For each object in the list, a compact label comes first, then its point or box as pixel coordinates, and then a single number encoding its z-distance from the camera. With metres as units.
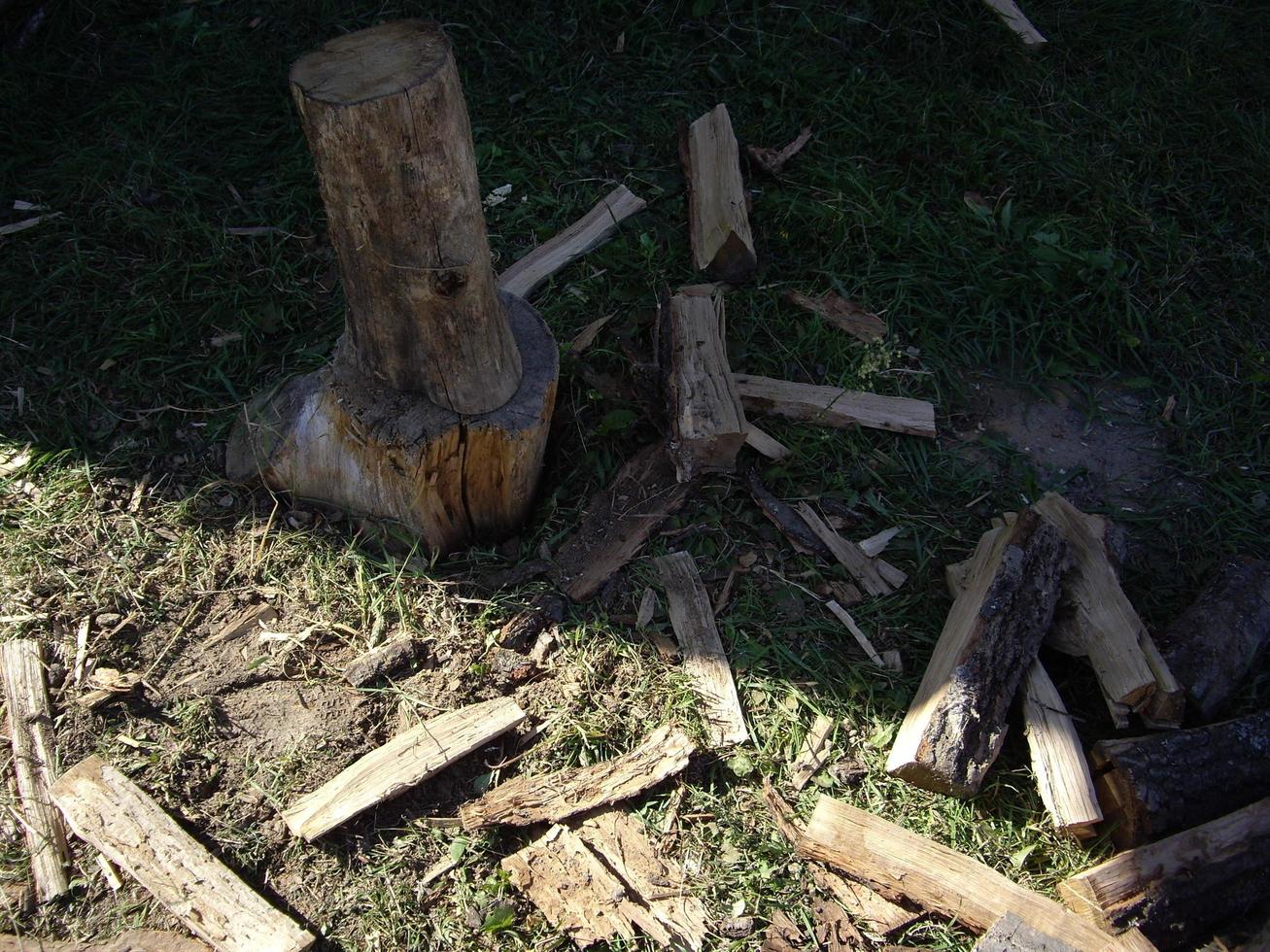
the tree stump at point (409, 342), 2.49
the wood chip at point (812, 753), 2.99
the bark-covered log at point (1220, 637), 3.06
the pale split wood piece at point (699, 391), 3.40
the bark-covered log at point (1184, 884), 2.60
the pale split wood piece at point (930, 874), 2.60
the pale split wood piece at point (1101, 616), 2.97
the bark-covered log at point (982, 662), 2.78
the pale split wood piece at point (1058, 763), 2.78
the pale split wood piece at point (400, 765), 2.74
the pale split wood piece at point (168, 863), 2.52
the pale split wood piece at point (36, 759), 2.65
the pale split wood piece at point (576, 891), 2.63
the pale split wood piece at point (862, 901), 2.69
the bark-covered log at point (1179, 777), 2.73
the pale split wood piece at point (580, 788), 2.82
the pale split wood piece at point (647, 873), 2.65
